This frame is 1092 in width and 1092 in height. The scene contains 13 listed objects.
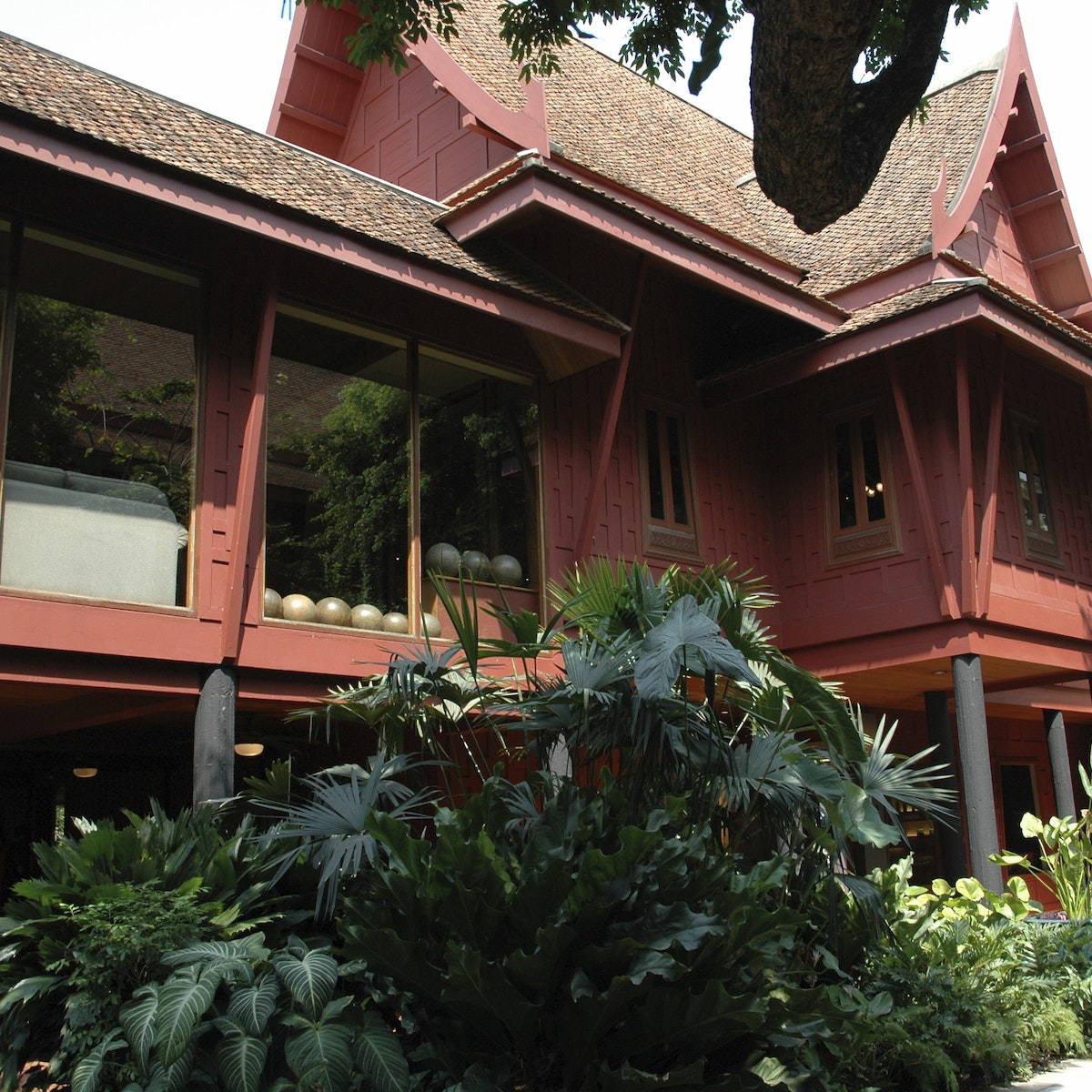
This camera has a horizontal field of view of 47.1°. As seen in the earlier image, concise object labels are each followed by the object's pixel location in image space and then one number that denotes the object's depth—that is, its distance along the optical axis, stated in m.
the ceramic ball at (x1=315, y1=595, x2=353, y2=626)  9.44
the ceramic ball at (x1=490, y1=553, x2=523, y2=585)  10.84
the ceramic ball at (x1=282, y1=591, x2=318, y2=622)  9.24
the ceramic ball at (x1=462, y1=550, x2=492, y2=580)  10.59
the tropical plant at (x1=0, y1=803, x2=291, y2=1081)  5.61
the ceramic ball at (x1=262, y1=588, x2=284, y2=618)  9.12
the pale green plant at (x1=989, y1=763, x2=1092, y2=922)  10.19
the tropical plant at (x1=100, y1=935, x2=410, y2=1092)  5.28
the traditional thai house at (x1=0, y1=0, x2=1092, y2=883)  8.50
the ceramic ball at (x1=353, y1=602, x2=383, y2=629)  9.67
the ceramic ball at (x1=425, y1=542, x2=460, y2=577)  10.35
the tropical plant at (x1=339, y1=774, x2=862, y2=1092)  5.20
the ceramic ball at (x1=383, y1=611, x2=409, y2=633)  9.84
